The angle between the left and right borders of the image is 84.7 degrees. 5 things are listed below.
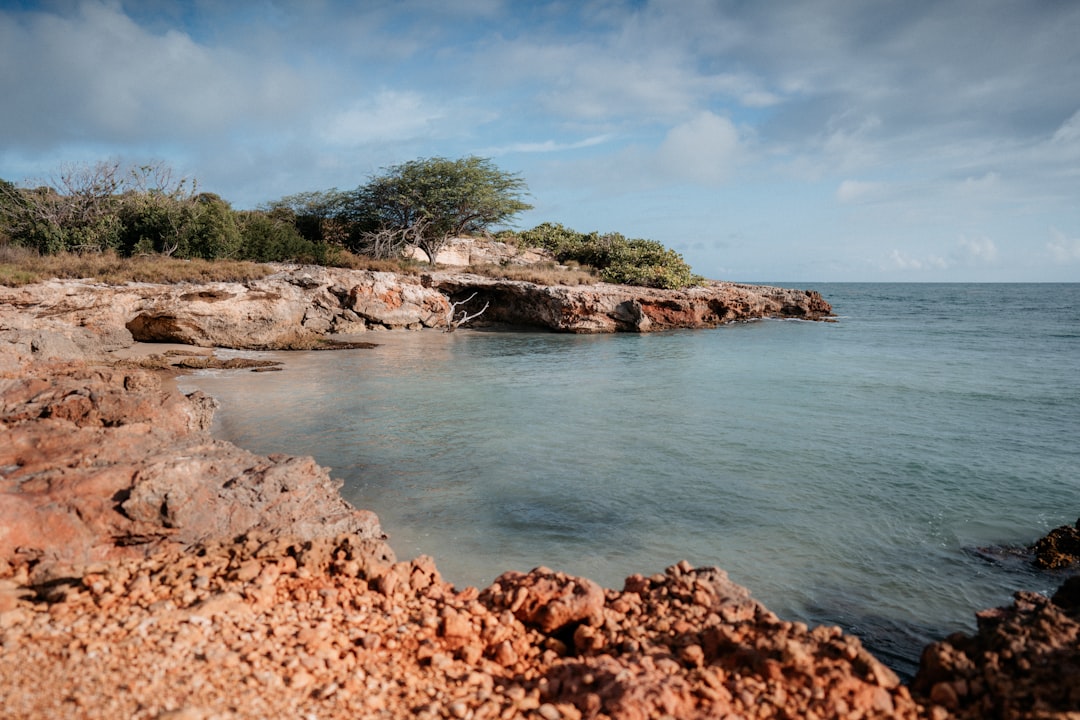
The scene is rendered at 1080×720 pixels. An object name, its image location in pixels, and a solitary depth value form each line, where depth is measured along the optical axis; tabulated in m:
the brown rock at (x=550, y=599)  3.47
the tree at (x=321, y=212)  34.16
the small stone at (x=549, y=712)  2.67
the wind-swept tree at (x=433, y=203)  32.53
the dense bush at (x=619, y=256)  31.09
